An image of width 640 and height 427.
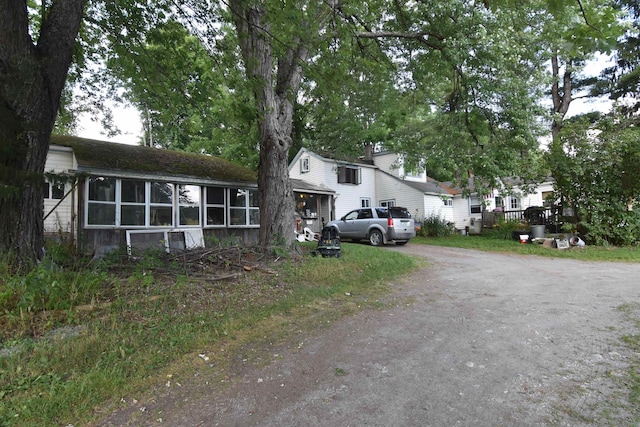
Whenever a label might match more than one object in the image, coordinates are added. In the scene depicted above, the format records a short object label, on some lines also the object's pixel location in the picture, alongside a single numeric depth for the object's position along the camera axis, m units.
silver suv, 13.31
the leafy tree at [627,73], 16.69
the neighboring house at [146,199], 9.28
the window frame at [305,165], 20.77
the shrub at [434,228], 19.02
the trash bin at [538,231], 13.75
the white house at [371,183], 20.19
